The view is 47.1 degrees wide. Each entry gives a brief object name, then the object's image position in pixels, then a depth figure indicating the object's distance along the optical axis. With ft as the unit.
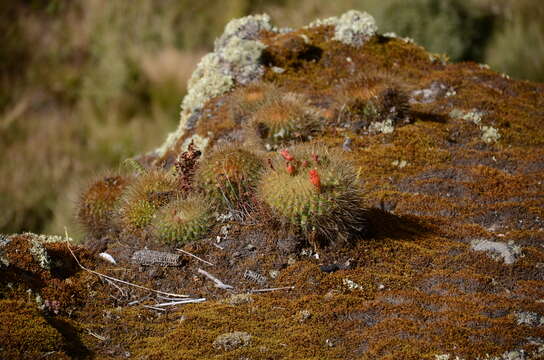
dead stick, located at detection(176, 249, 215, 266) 16.38
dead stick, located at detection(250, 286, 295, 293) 15.31
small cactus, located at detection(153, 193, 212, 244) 16.81
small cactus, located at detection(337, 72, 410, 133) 22.26
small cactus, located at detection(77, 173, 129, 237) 18.76
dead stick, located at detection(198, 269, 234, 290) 15.61
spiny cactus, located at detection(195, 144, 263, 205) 17.43
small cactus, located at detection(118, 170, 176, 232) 17.49
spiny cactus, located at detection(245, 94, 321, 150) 21.40
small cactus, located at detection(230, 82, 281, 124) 23.16
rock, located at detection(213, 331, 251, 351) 13.32
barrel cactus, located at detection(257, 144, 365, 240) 15.74
